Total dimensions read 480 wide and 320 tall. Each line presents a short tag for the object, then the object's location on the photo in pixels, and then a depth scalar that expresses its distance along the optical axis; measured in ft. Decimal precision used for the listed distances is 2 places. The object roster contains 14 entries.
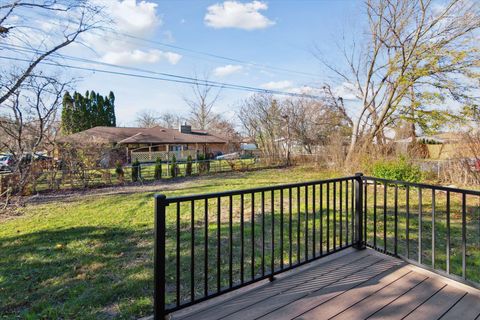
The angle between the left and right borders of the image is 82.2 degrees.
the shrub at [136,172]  31.68
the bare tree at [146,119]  97.95
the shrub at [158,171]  33.98
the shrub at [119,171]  30.30
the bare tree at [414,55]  29.89
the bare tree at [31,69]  17.10
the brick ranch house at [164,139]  57.47
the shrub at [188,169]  37.50
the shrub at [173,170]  35.96
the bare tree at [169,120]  100.83
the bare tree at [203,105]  77.92
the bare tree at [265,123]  49.88
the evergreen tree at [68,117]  45.98
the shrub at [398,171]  22.79
